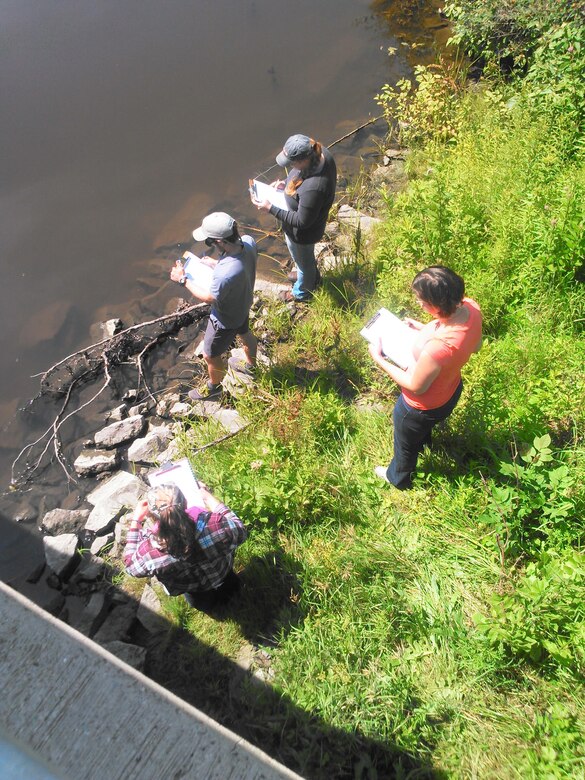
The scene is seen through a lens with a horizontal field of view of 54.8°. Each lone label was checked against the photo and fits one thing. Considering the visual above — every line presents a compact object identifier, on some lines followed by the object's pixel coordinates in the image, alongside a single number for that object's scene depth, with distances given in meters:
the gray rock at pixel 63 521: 4.66
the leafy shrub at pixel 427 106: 6.57
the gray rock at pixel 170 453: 4.76
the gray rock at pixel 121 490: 4.64
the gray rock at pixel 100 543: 4.45
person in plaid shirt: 2.89
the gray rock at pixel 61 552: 4.36
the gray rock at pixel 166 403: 5.34
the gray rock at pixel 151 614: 3.81
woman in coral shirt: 2.93
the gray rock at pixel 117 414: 5.36
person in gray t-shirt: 3.89
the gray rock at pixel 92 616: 3.99
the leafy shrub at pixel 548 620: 2.85
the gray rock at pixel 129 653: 3.58
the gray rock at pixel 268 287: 5.84
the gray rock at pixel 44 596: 4.23
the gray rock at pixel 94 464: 5.05
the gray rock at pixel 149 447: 5.00
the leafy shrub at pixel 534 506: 3.25
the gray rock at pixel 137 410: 5.38
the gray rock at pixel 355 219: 6.14
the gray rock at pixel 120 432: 5.18
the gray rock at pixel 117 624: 3.88
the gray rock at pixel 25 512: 4.88
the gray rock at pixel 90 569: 4.31
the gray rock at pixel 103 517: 4.54
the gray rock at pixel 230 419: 4.69
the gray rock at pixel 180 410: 5.21
